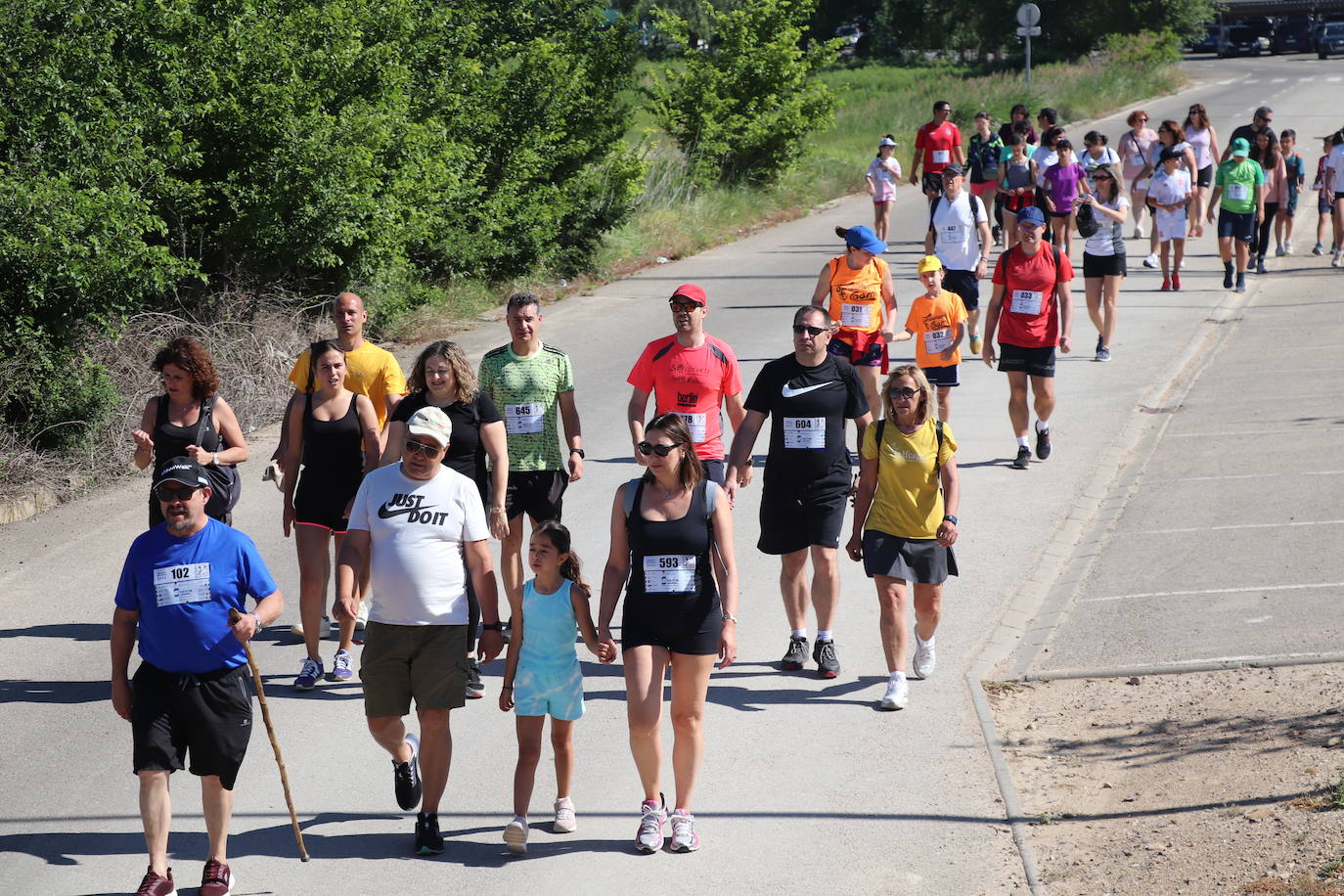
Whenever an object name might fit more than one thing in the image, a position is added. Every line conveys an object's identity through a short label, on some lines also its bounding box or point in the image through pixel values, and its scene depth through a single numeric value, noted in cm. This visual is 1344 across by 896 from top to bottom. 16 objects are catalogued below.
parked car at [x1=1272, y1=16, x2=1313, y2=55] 14462
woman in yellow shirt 1540
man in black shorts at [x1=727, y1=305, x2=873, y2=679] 1606
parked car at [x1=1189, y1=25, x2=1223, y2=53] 15425
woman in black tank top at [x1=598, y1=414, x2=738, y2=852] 1224
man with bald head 1694
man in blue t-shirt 1141
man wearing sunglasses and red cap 1683
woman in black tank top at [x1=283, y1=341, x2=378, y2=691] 1605
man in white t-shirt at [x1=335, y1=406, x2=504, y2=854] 1225
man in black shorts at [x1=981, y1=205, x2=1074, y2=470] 2355
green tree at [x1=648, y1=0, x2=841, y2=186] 5556
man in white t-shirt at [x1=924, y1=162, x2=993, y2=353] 2814
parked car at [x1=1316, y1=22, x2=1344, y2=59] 13437
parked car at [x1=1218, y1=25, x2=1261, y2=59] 14350
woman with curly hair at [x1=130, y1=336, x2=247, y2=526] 1530
